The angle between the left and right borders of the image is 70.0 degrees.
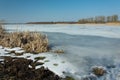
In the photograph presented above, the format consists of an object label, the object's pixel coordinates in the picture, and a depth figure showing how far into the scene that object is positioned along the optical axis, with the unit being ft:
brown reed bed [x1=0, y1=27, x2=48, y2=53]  14.08
